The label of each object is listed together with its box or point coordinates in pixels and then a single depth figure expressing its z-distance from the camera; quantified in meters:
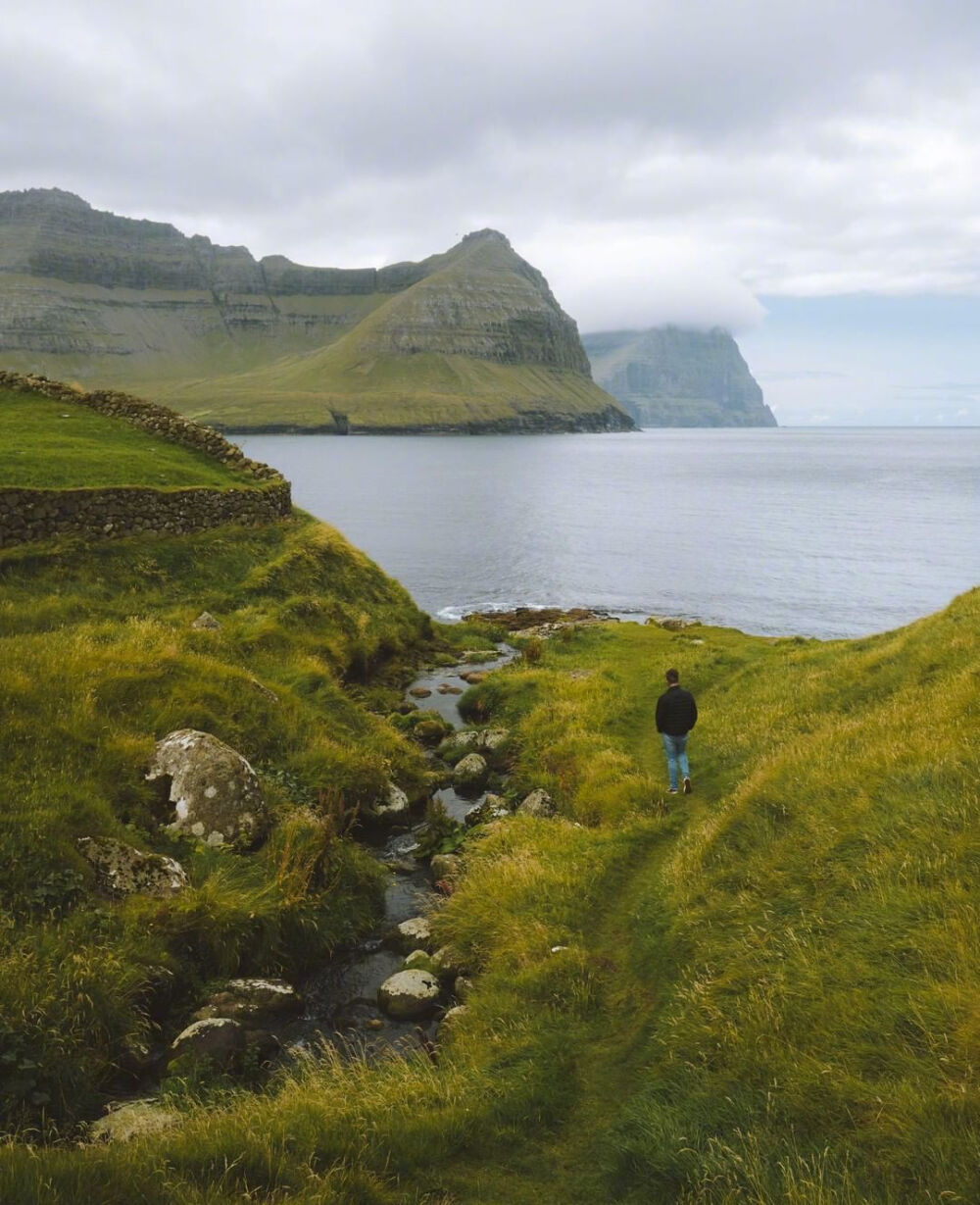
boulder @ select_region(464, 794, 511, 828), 18.08
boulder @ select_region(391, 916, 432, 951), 13.16
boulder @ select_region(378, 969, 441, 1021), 11.38
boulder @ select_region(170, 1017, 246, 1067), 9.60
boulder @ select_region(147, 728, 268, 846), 13.54
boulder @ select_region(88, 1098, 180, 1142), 7.61
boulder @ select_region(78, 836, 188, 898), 11.51
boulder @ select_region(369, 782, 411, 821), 17.77
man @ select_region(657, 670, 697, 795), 17.33
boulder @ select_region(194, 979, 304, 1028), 10.56
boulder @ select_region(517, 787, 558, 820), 17.97
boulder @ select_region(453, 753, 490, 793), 20.69
